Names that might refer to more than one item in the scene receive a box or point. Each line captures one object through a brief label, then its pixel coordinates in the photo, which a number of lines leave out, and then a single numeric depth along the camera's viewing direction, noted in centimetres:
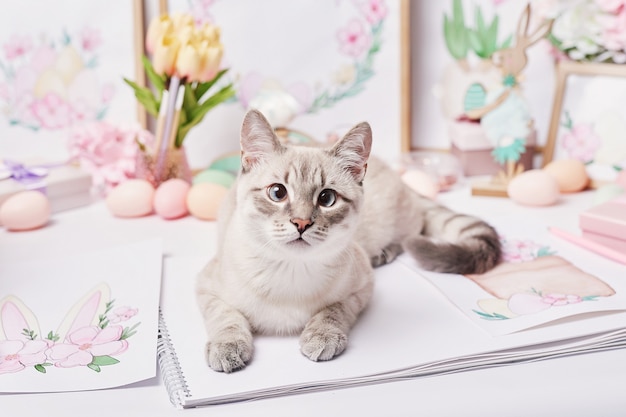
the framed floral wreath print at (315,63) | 196
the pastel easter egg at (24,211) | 164
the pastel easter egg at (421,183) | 184
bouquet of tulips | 170
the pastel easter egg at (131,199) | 174
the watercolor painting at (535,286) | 117
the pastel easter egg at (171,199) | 172
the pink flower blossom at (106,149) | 182
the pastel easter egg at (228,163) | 194
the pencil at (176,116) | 175
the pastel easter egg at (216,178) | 178
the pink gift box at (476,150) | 197
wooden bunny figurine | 183
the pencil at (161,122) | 175
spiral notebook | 100
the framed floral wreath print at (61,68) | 185
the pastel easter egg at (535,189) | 175
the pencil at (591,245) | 141
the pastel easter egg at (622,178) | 174
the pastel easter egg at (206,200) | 171
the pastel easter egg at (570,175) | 185
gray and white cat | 109
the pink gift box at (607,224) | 142
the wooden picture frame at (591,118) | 184
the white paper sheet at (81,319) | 103
